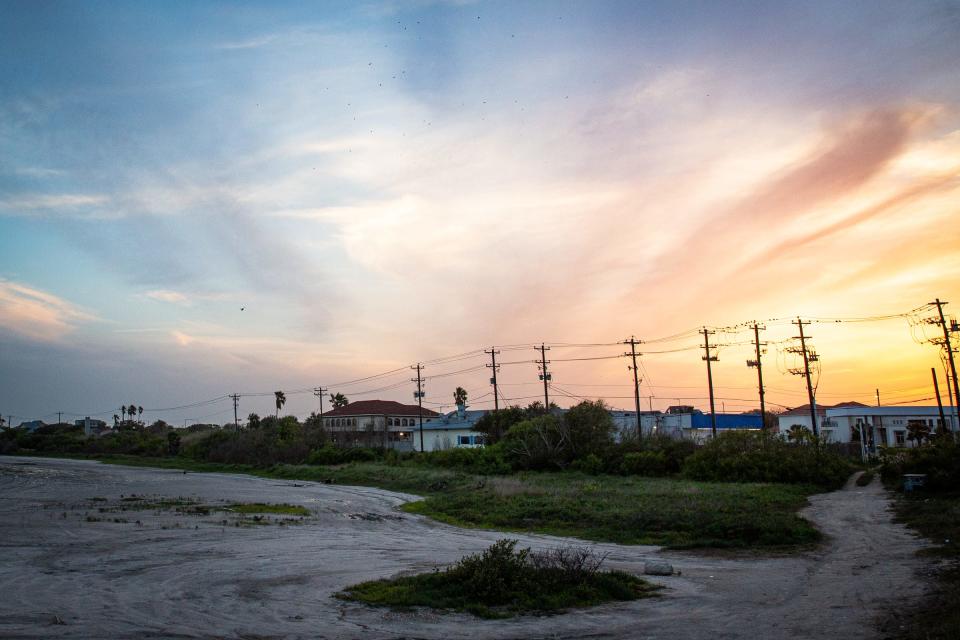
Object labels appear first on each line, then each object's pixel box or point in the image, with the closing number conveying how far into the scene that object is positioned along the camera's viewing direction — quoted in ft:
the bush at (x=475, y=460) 166.09
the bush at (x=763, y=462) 121.39
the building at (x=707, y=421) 289.33
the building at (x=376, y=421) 276.21
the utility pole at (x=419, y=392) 267.59
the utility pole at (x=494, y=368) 222.87
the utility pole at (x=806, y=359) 179.93
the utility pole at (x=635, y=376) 209.87
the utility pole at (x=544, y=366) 236.63
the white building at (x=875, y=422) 215.72
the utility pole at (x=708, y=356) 194.98
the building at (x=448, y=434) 274.16
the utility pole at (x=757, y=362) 186.65
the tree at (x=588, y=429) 161.07
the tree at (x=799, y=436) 132.26
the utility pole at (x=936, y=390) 170.45
